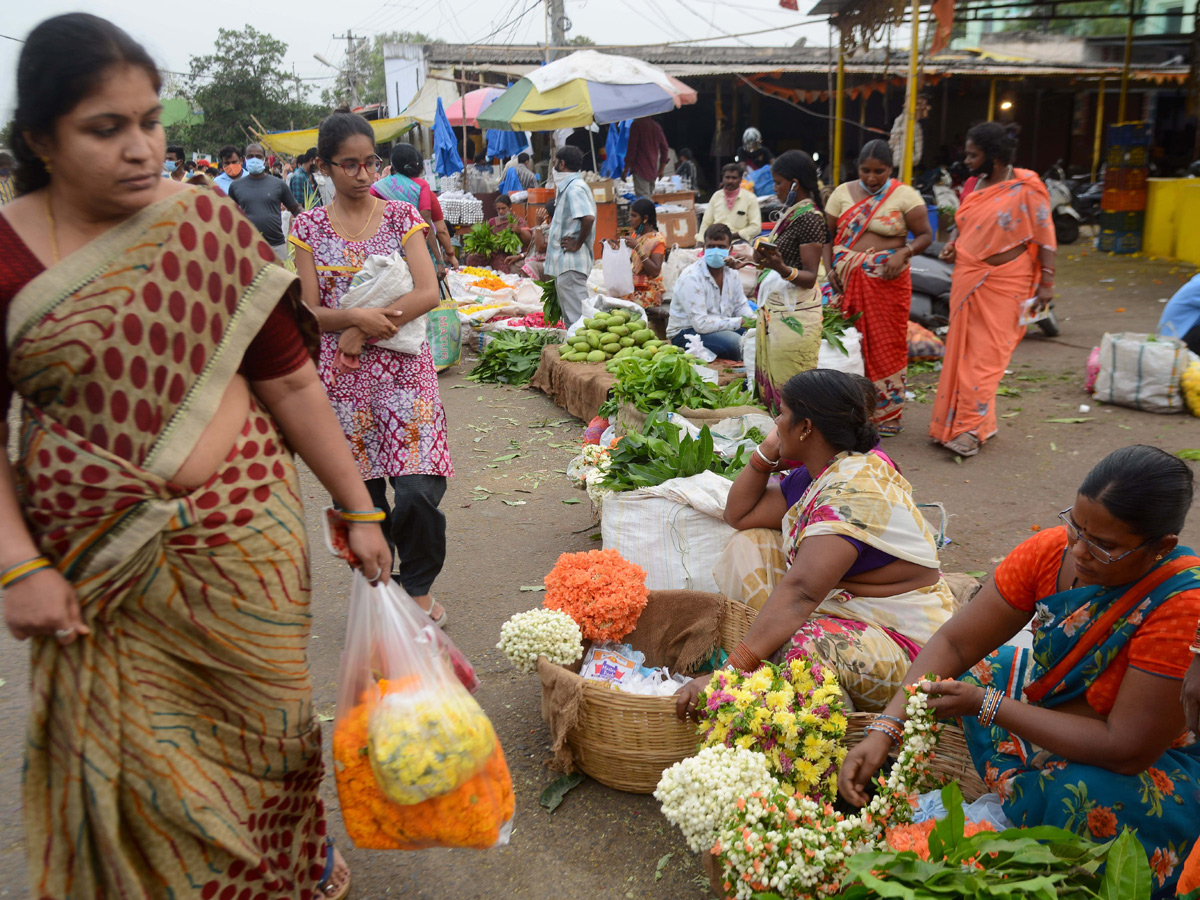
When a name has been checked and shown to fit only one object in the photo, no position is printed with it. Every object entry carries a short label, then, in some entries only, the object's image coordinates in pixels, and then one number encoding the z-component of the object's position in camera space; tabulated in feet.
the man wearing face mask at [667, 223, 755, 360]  24.40
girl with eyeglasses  10.54
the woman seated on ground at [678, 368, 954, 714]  8.60
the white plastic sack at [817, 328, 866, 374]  19.61
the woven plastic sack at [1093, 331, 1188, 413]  21.09
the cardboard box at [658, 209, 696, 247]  39.34
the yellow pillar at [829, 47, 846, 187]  33.91
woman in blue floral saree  6.31
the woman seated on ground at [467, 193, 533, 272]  42.93
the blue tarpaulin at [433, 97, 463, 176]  56.24
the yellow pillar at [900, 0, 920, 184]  23.88
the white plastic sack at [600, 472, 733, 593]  12.10
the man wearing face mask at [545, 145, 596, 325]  28.04
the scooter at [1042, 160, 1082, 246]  51.21
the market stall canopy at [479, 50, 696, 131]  38.32
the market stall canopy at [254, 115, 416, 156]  71.51
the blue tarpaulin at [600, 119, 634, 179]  50.26
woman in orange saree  18.12
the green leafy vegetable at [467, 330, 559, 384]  28.14
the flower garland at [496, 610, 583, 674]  9.68
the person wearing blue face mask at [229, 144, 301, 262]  32.83
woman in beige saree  5.23
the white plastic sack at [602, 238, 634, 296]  26.43
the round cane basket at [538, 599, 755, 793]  8.81
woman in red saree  19.10
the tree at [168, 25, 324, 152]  114.11
